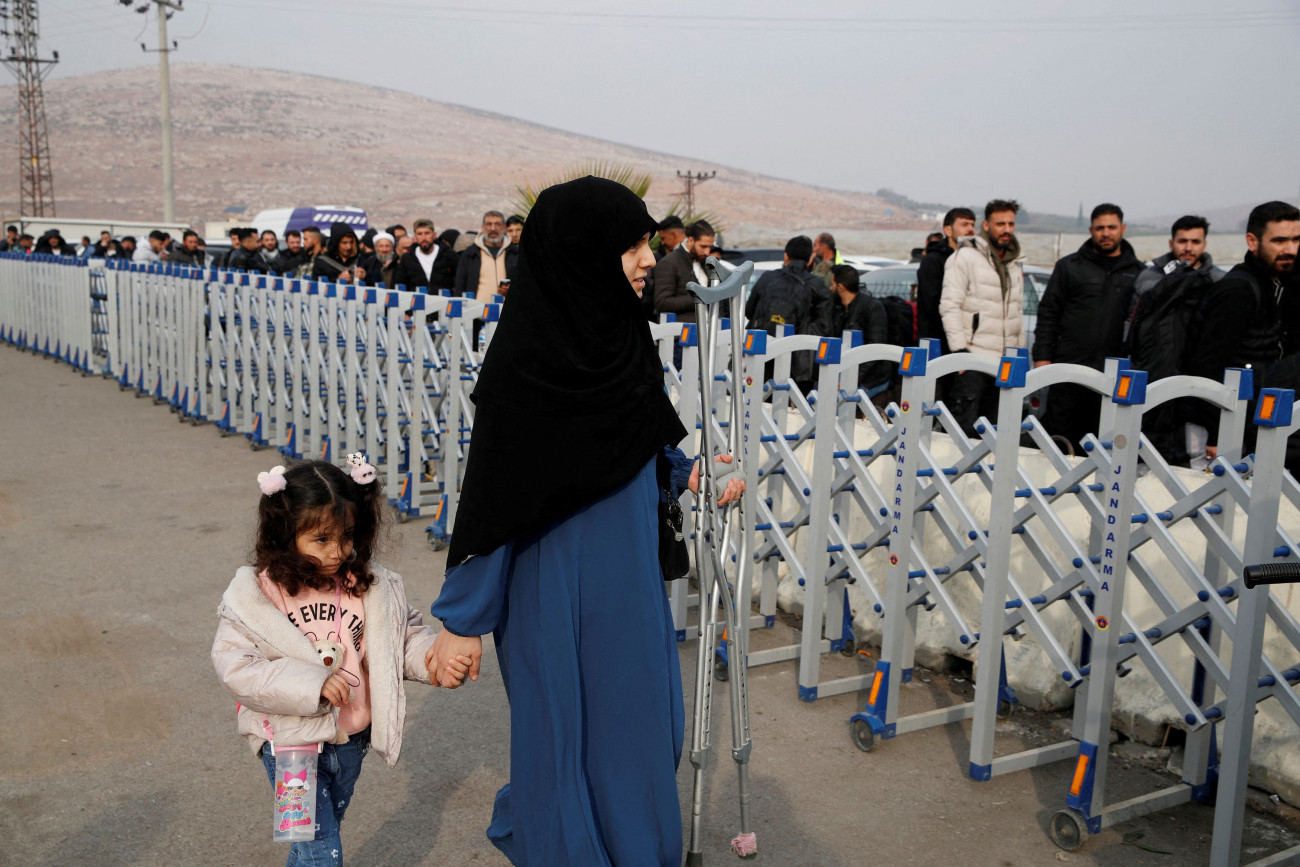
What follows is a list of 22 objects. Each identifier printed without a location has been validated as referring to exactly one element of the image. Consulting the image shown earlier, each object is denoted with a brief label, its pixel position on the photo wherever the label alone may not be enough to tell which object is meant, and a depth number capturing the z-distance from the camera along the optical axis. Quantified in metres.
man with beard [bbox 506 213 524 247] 11.20
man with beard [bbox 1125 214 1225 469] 5.50
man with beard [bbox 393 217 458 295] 11.63
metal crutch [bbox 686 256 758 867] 3.01
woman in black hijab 2.54
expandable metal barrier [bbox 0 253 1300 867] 3.50
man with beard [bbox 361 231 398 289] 12.62
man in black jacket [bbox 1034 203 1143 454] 6.93
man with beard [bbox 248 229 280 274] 14.31
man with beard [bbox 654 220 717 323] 9.24
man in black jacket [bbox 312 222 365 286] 12.45
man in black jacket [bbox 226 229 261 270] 14.58
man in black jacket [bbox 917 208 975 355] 7.80
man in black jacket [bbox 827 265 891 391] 8.25
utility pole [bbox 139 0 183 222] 30.39
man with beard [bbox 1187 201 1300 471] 5.16
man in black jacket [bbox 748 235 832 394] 8.57
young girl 2.60
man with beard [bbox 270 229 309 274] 13.70
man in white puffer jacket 7.27
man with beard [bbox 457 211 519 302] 10.79
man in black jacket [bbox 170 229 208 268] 17.30
